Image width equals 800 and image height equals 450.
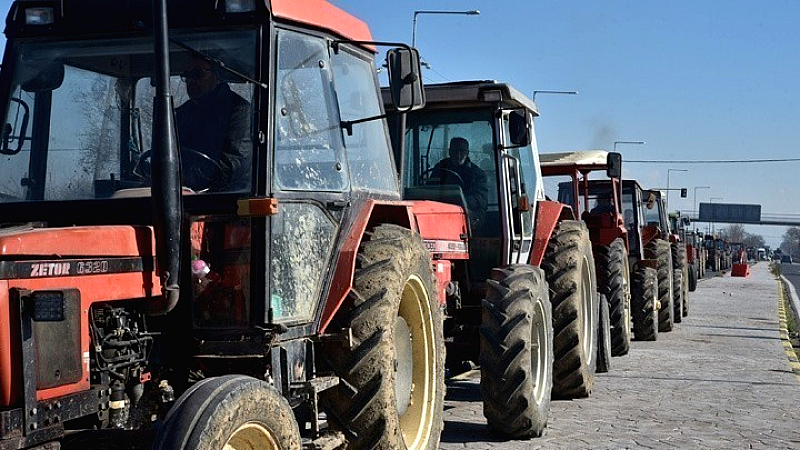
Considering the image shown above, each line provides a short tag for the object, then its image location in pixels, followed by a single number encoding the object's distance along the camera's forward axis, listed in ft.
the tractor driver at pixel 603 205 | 55.93
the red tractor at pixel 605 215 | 48.37
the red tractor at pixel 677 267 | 70.38
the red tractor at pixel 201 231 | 14.52
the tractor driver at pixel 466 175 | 32.58
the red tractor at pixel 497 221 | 30.12
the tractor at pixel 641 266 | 55.83
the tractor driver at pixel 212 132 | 17.38
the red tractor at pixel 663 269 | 61.00
